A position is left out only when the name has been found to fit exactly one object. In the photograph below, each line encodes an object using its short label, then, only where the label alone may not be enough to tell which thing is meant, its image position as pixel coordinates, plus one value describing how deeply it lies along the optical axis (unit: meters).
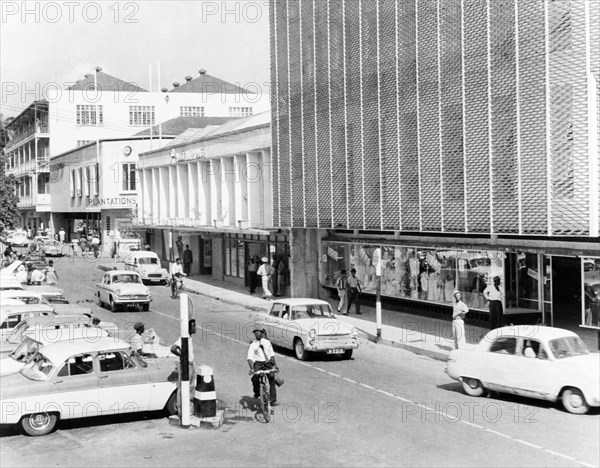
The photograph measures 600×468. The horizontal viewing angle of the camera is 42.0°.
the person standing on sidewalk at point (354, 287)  27.89
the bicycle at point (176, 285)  33.72
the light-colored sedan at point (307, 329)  18.98
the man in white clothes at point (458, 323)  19.64
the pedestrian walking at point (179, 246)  47.44
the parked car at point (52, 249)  56.97
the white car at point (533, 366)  13.53
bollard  12.99
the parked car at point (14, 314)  19.81
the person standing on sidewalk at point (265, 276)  33.38
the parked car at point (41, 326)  17.14
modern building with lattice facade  18.27
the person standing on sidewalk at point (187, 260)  44.66
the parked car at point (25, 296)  22.64
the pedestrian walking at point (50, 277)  33.33
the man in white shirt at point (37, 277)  31.69
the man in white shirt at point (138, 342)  15.64
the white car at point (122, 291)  28.53
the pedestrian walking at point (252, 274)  35.38
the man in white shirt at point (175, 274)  33.75
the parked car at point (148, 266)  39.91
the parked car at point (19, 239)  62.31
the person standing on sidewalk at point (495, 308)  21.61
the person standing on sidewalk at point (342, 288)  27.89
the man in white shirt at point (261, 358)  13.61
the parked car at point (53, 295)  24.31
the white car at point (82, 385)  12.41
